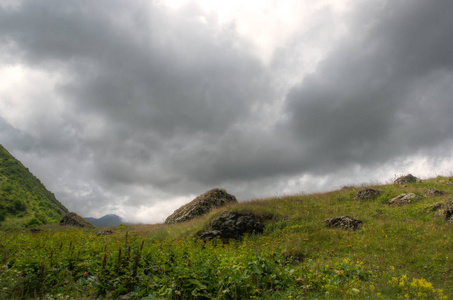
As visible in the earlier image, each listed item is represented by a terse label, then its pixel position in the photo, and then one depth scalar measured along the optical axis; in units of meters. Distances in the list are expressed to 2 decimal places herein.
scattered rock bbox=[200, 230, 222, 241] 15.09
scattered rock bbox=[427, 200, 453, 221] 12.61
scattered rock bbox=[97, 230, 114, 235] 21.05
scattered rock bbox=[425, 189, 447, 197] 16.18
